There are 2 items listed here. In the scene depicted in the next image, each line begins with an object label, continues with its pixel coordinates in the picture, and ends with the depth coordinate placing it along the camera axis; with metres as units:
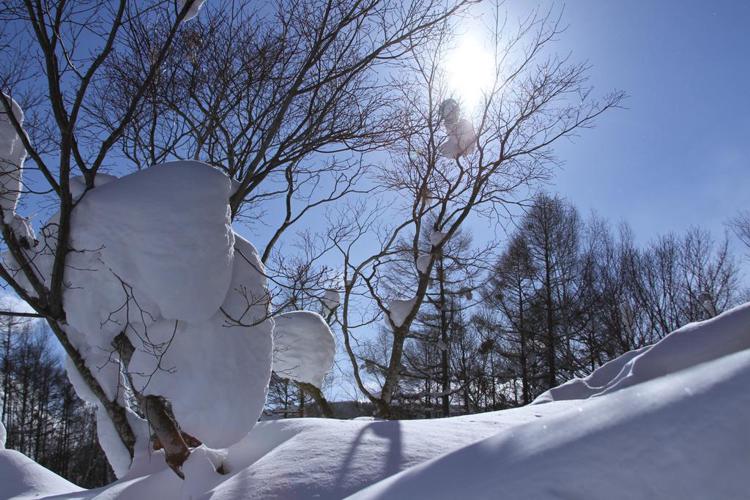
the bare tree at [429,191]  6.86
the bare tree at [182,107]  3.35
